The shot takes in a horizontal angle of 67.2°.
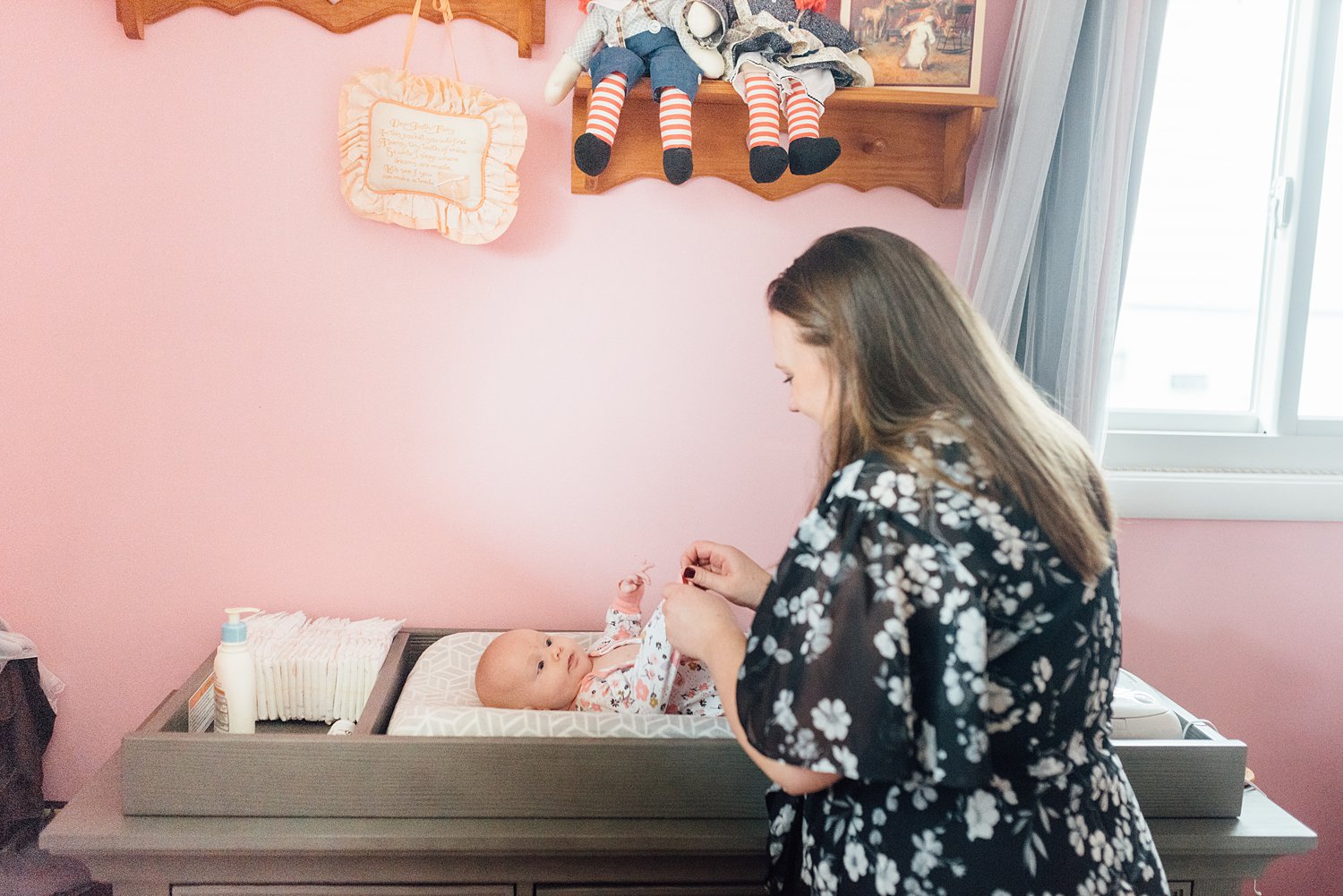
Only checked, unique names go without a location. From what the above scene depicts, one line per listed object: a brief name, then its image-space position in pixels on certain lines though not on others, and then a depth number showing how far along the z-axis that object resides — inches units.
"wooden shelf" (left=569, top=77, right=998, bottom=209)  75.1
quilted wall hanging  70.3
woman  40.9
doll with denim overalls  67.5
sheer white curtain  70.2
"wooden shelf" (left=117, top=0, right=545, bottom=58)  71.3
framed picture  73.8
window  84.0
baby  65.4
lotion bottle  62.4
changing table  54.9
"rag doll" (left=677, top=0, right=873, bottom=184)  67.7
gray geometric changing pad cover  59.5
